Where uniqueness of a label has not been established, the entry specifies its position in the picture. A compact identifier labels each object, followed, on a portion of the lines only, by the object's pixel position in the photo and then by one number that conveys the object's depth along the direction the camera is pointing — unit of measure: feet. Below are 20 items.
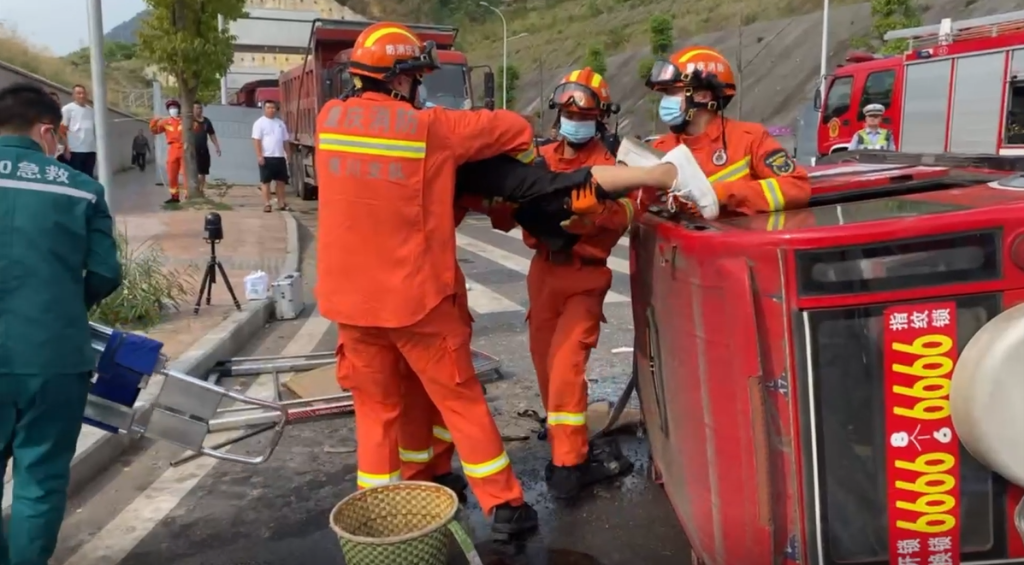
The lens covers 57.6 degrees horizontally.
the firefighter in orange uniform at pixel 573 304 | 13.02
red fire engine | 42.60
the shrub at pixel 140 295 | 22.08
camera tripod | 24.06
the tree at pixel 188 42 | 54.13
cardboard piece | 17.80
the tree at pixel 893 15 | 93.30
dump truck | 54.03
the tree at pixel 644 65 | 156.29
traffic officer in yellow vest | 38.50
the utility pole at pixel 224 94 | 109.09
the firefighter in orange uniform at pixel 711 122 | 12.26
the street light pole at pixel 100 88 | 22.66
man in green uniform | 9.91
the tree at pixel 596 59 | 169.40
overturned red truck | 7.20
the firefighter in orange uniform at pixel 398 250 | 10.52
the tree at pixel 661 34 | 156.04
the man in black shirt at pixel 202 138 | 55.98
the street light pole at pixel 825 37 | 110.32
